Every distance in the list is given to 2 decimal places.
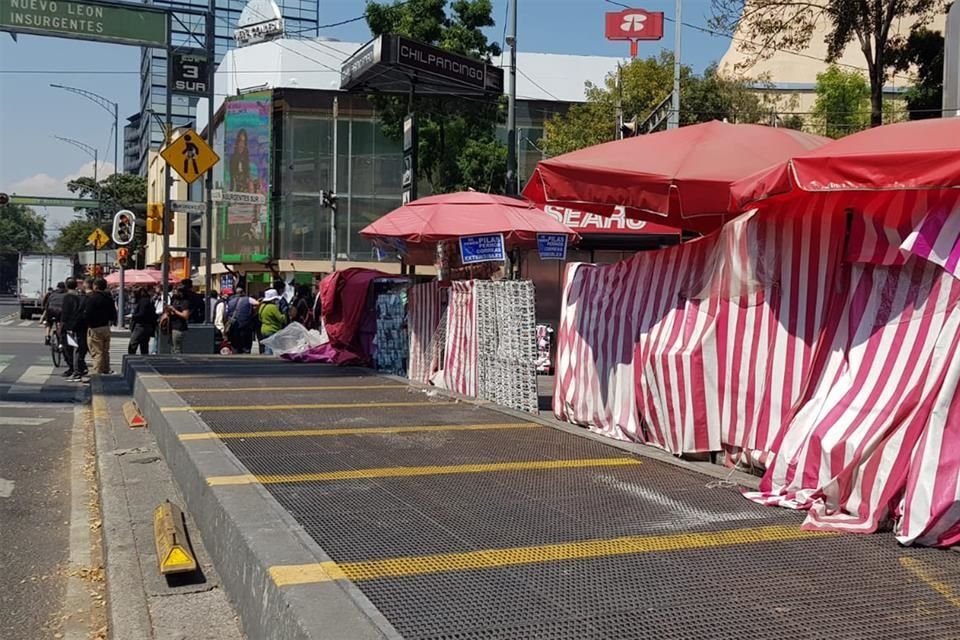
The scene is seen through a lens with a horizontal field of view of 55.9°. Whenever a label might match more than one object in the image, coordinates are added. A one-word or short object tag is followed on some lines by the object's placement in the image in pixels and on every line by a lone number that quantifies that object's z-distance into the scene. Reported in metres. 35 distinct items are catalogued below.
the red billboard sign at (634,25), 30.55
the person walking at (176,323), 16.85
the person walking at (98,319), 15.24
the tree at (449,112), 29.64
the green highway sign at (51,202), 52.62
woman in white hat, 18.83
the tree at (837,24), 17.42
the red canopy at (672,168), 7.11
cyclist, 19.25
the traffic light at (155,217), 21.26
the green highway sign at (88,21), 16.09
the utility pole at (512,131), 19.86
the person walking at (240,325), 18.78
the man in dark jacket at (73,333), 15.39
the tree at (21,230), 125.25
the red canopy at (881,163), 4.72
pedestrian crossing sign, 16.05
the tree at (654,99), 28.47
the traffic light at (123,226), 29.17
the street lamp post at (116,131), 45.47
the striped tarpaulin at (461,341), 10.44
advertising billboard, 41.12
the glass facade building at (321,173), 41.00
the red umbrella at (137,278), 38.78
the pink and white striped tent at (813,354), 4.81
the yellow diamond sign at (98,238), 33.50
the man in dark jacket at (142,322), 16.91
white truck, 43.56
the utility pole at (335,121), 40.09
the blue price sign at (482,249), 11.11
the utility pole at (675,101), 21.66
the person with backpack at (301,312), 18.44
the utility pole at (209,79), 17.44
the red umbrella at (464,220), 11.32
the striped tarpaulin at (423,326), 11.81
